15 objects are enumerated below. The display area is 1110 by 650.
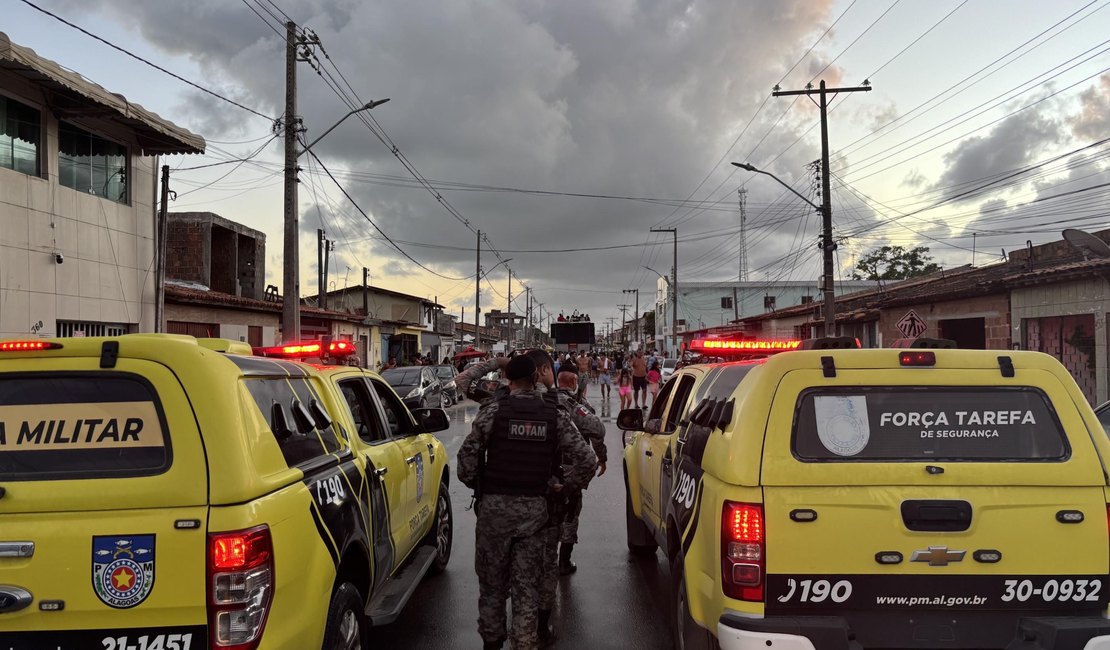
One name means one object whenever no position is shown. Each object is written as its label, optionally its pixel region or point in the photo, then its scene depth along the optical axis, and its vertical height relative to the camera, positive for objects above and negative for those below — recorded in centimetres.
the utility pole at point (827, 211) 2012 +384
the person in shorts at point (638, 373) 2095 -61
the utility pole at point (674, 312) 4719 +244
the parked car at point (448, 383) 2581 -106
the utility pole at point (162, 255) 1697 +230
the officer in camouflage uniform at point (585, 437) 533 -85
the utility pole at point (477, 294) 4466 +355
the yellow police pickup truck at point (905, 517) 312 -70
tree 6675 +769
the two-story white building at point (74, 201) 1302 +304
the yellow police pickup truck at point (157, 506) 255 -53
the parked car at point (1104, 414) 812 -73
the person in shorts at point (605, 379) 2664 -98
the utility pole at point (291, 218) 1605 +297
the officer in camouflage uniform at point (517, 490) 429 -79
